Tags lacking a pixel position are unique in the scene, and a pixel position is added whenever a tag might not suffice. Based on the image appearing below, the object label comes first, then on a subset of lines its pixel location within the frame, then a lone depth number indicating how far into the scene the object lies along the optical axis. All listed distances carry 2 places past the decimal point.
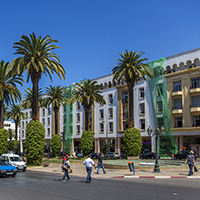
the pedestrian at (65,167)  18.67
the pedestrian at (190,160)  21.47
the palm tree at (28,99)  70.88
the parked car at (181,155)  46.50
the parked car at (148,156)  52.66
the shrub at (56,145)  67.19
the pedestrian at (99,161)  24.60
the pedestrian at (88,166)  17.72
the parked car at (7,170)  20.89
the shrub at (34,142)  35.34
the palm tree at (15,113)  83.31
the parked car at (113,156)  57.72
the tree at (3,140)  45.50
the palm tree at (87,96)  55.00
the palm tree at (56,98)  67.44
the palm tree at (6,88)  44.52
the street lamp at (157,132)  24.34
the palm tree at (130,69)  44.78
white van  28.30
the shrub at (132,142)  43.47
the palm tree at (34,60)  35.81
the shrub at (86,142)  54.41
